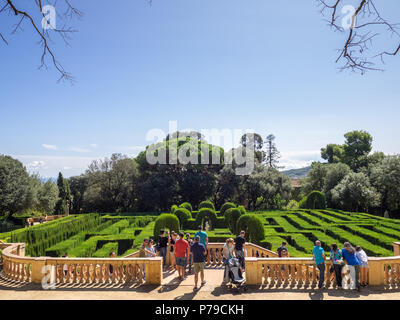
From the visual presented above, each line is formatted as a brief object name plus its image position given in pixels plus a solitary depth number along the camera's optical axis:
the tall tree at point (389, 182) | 33.91
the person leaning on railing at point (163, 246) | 11.05
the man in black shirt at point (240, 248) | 8.62
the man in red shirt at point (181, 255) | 8.88
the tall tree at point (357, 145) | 57.06
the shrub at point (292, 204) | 45.03
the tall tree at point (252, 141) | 67.81
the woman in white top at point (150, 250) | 9.61
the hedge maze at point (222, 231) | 16.31
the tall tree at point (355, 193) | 34.28
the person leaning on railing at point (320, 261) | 7.73
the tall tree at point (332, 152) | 63.26
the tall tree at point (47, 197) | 37.31
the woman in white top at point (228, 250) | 8.49
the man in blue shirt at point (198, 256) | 7.99
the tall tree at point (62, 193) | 43.31
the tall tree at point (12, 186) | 31.41
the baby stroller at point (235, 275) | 7.44
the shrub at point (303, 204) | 37.26
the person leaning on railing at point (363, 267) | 7.81
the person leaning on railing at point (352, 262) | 7.53
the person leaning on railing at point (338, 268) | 7.73
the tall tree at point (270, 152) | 70.81
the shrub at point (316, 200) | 35.25
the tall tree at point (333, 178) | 39.16
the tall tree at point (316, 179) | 44.94
